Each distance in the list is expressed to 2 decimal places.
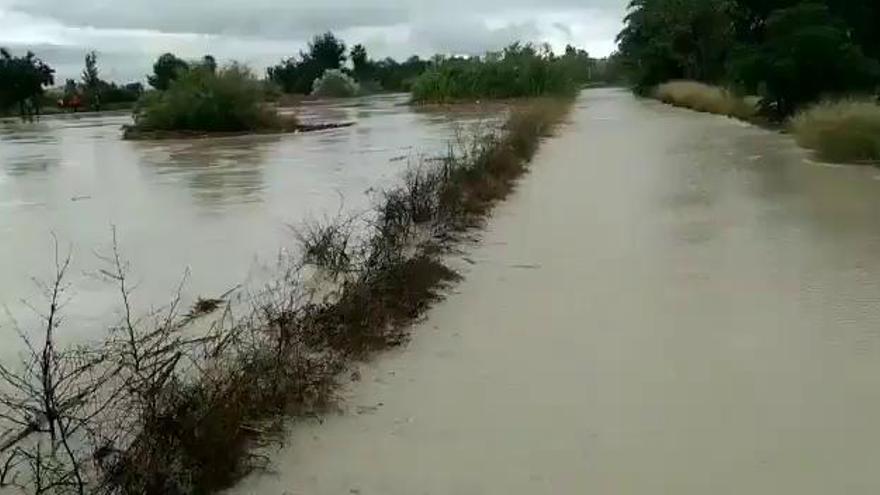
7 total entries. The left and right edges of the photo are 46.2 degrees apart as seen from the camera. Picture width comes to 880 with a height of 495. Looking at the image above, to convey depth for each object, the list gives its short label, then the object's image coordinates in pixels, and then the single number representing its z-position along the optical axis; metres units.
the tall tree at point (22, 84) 66.50
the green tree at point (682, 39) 54.28
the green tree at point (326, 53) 104.25
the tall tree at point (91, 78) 85.62
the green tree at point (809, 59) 28.25
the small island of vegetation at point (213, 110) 38.66
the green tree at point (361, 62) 109.62
